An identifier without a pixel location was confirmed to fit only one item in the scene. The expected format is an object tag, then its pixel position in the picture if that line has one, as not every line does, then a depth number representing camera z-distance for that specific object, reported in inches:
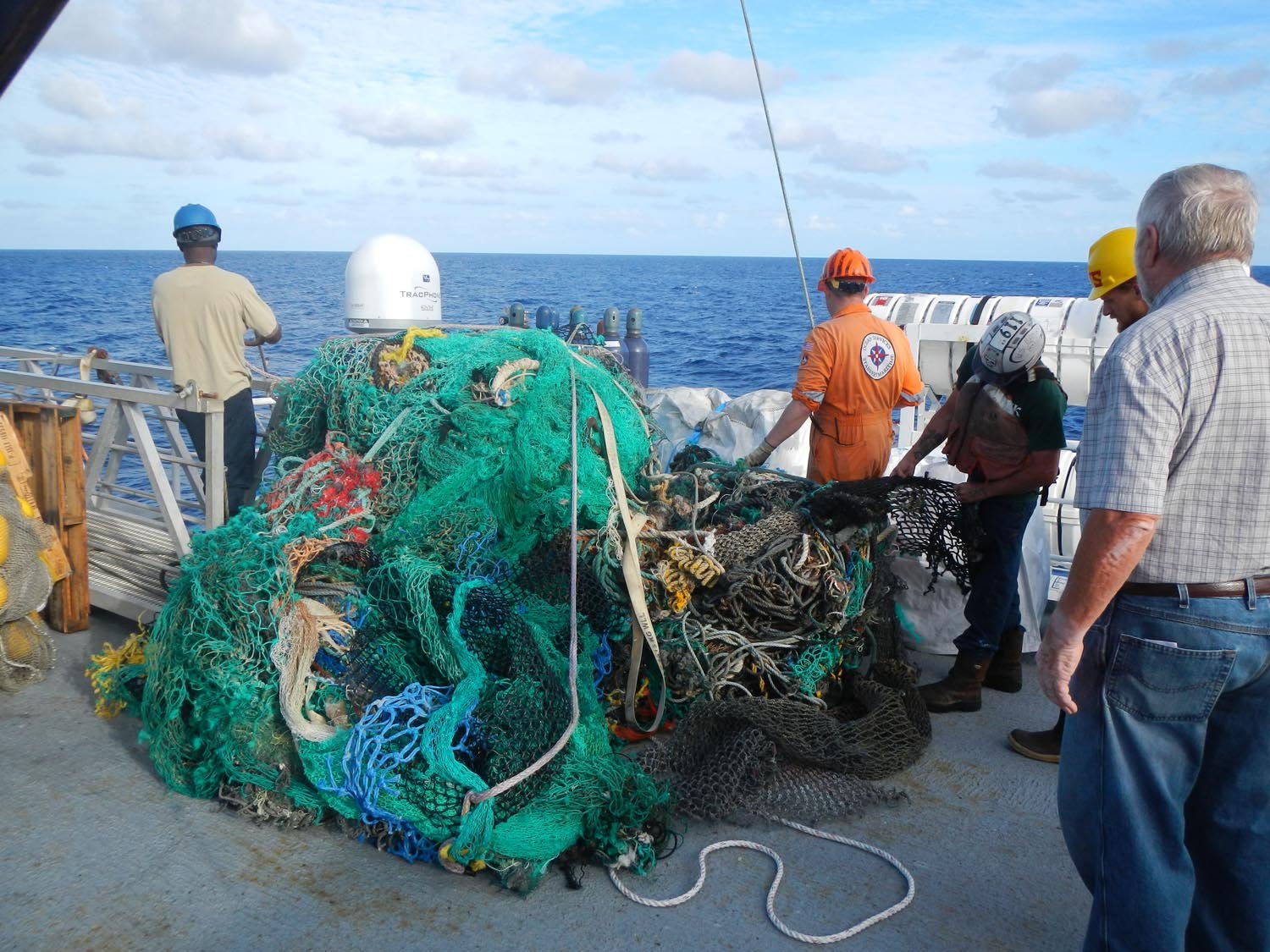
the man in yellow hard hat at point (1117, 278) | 138.8
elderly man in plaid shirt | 80.3
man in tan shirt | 206.7
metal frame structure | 181.9
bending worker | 153.5
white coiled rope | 106.6
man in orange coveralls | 179.8
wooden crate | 181.6
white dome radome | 229.3
